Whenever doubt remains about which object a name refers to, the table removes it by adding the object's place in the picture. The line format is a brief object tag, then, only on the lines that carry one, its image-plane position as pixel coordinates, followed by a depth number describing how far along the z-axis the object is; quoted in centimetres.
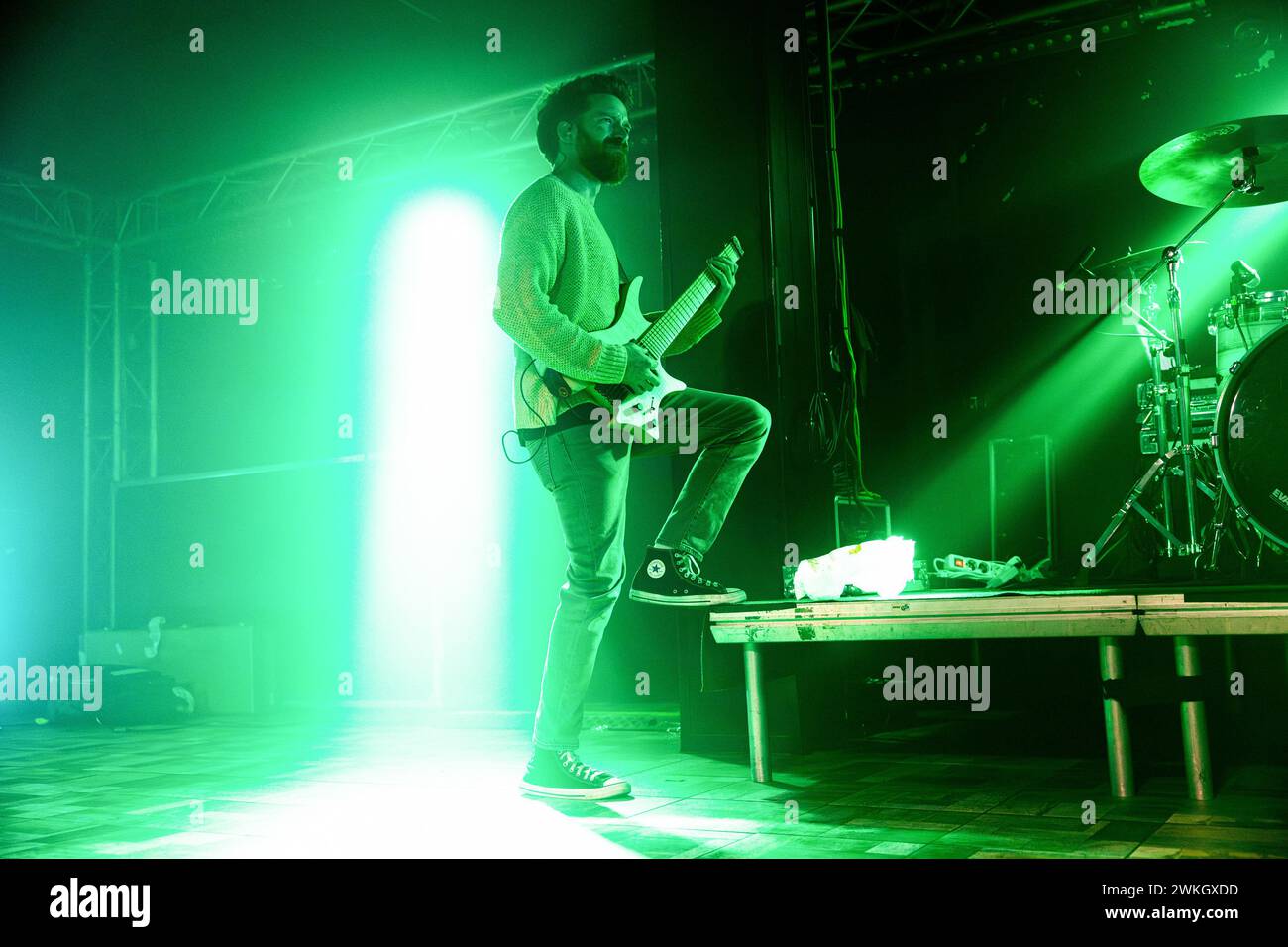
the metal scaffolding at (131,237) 795
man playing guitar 329
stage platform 287
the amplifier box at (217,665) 792
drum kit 466
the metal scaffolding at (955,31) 584
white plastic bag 371
